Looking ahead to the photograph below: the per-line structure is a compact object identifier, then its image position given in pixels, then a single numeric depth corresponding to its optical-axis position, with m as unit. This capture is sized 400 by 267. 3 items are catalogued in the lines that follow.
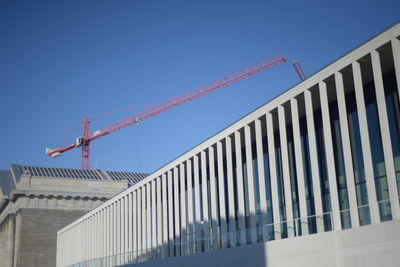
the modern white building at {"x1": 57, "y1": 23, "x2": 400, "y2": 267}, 24.61
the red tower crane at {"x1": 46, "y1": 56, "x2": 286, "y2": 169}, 129.26
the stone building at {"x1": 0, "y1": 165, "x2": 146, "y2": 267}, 78.38
